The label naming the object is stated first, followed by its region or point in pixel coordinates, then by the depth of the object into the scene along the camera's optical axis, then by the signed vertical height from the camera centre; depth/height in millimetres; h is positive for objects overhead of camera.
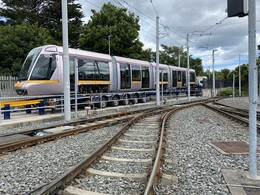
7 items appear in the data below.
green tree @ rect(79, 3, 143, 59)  26424 +8151
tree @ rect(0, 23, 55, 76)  17690 +4680
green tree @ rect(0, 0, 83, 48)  24069 +10295
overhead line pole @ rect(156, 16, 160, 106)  16023 +2093
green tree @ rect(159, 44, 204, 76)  52830 +9880
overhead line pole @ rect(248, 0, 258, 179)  3186 +31
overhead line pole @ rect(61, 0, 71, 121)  9113 +1298
